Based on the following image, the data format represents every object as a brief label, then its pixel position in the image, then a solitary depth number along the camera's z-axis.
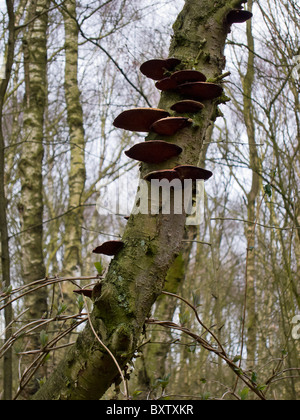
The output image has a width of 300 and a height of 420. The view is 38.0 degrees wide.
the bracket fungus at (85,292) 1.61
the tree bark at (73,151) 7.02
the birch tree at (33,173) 4.52
